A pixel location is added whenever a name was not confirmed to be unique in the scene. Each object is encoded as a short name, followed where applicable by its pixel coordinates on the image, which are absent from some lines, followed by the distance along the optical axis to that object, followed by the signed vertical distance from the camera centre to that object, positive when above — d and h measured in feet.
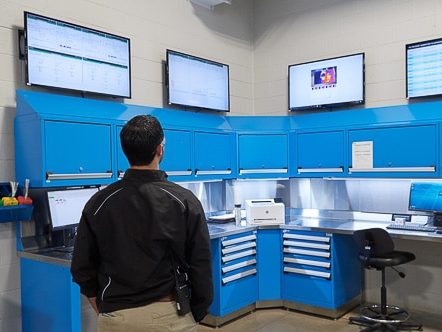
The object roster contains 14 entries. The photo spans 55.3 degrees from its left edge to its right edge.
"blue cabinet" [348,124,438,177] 12.09 +0.09
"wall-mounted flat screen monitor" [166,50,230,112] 13.76 +2.55
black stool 11.28 -2.83
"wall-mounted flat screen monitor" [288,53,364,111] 14.44 +2.58
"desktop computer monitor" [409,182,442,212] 12.23 -1.26
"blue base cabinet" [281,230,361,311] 12.82 -3.60
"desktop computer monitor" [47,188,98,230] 9.82 -1.15
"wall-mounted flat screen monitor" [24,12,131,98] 10.03 +2.58
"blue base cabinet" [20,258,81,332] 8.63 -3.07
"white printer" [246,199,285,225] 13.80 -1.91
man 5.08 -1.04
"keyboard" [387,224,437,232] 11.77 -2.11
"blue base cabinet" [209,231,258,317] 12.45 -3.60
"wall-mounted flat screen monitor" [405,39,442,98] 12.61 +2.63
